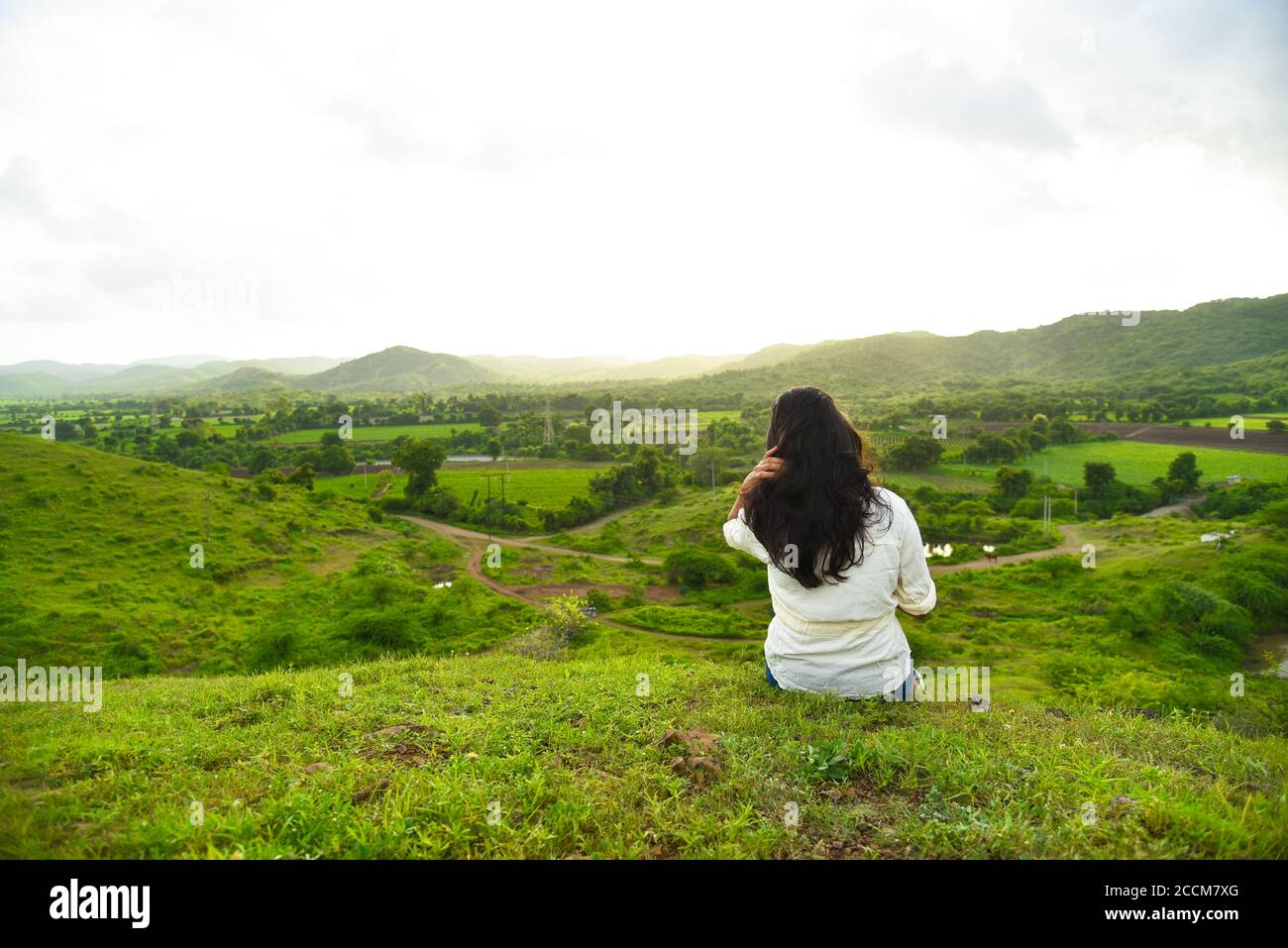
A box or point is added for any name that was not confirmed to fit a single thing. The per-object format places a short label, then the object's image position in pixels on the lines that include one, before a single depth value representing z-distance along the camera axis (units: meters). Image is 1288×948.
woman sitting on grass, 3.98
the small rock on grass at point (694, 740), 3.96
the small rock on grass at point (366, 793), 3.35
